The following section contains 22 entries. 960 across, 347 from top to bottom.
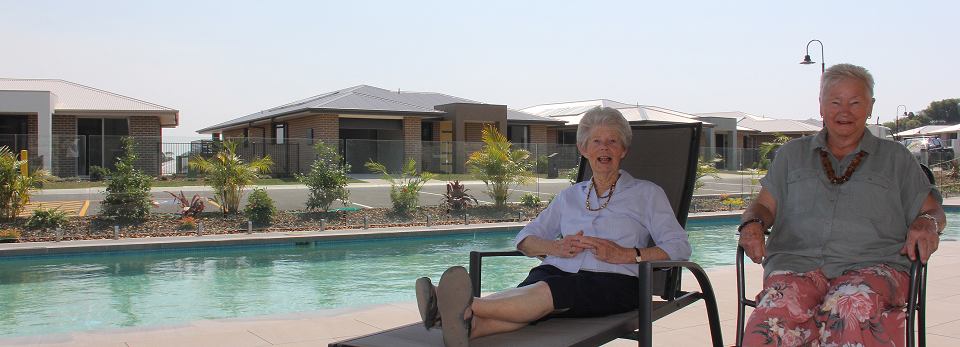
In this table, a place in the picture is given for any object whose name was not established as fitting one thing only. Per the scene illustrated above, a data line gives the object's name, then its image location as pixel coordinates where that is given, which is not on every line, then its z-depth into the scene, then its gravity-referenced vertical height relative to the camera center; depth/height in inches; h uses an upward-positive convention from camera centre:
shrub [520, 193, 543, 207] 509.4 -17.3
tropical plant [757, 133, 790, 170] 650.2 +21.6
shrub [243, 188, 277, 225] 414.1 -18.1
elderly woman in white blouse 77.9 -11.2
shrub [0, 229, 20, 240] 336.6 -26.9
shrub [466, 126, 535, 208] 497.4 +6.0
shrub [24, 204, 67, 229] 366.3 -20.5
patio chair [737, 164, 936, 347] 81.9 -16.1
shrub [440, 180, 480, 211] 482.0 -13.9
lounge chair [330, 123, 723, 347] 82.8 -17.8
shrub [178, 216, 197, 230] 387.9 -24.8
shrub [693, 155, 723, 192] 564.9 +7.0
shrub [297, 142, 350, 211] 450.0 -0.1
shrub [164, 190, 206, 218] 406.3 -15.6
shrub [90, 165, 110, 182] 388.9 +5.3
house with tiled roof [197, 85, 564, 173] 807.1 +80.6
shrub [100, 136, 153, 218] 389.7 -7.3
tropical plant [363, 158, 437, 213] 469.1 -4.4
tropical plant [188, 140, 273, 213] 422.0 +4.3
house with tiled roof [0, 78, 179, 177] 671.8 +76.6
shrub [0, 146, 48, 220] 367.6 -2.0
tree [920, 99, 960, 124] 2950.3 +287.9
